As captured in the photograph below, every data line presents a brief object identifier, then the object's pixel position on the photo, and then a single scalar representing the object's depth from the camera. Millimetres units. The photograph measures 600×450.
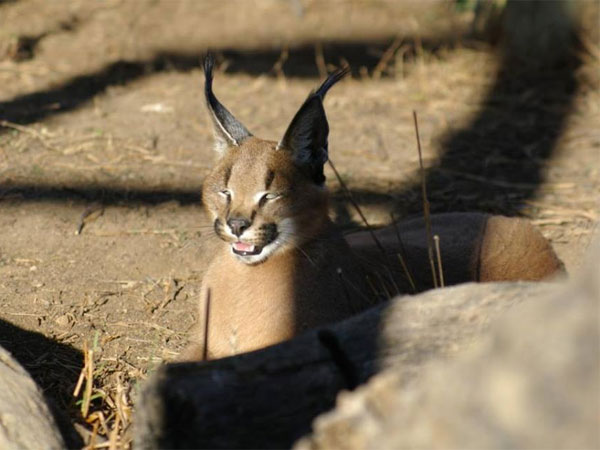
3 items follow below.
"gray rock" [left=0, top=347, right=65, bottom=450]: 6328
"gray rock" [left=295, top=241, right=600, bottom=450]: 3383
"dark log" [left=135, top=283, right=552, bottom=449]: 5578
